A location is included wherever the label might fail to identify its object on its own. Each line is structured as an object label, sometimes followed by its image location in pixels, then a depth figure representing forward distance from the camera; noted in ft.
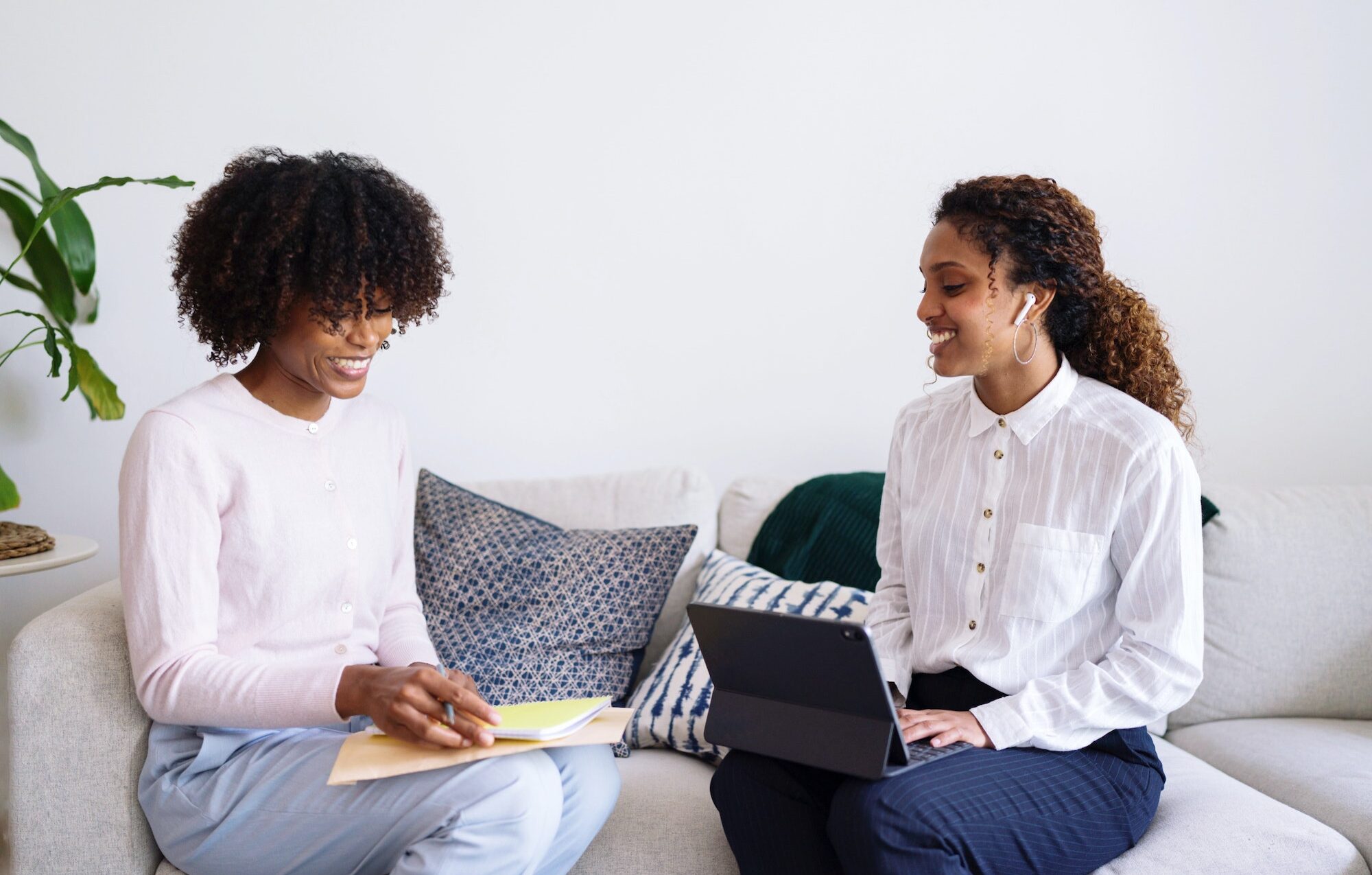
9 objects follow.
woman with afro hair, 3.95
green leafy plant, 6.00
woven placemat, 5.64
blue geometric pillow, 5.82
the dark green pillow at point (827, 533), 6.33
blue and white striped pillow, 5.57
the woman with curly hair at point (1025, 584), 3.98
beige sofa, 4.28
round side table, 5.52
